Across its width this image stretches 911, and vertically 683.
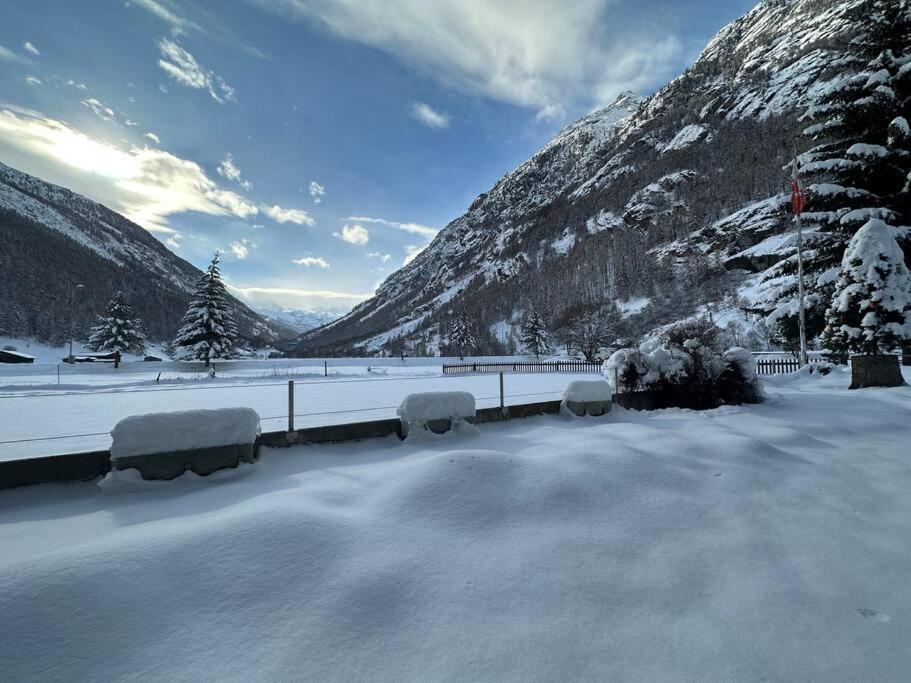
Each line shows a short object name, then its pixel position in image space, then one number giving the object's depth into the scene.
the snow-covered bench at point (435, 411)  6.48
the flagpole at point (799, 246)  15.00
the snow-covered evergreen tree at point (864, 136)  13.73
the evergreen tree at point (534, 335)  54.34
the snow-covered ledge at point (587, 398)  8.36
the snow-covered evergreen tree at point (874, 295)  11.19
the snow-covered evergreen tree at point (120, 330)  41.59
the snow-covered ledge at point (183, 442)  4.38
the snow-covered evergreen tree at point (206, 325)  34.12
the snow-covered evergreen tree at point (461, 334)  60.38
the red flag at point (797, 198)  15.05
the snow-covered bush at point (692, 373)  9.65
